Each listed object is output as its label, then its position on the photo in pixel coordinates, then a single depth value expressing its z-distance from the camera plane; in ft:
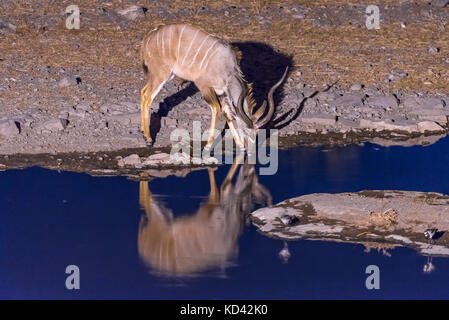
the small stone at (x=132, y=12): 48.14
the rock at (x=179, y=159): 33.60
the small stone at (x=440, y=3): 49.26
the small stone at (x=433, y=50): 44.29
